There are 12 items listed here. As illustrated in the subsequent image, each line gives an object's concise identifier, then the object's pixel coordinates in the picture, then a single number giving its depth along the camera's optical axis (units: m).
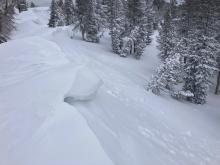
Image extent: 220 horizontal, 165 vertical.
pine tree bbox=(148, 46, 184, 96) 14.10
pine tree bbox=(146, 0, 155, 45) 28.96
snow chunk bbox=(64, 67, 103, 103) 5.28
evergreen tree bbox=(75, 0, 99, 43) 25.51
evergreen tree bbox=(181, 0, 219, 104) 15.32
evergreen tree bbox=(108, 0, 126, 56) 23.40
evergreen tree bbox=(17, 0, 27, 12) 57.51
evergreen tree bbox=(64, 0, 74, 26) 37.40
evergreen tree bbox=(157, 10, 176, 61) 20.59
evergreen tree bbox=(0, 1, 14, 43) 20.74
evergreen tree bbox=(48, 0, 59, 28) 36.80
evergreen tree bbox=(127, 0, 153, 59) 23.57
